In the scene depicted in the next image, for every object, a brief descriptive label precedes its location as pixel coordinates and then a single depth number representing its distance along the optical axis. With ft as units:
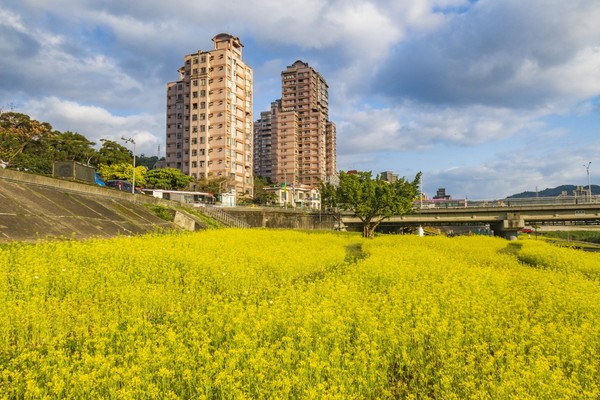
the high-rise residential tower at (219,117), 316.19
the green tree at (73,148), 243.91
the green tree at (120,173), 263.70
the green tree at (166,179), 275.80
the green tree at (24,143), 200.54
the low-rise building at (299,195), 397.39
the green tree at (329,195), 162.37
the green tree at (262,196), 350.84
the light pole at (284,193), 360.44
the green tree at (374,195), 148.66
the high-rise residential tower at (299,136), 520.01
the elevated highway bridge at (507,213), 187.42
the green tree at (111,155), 272.10
